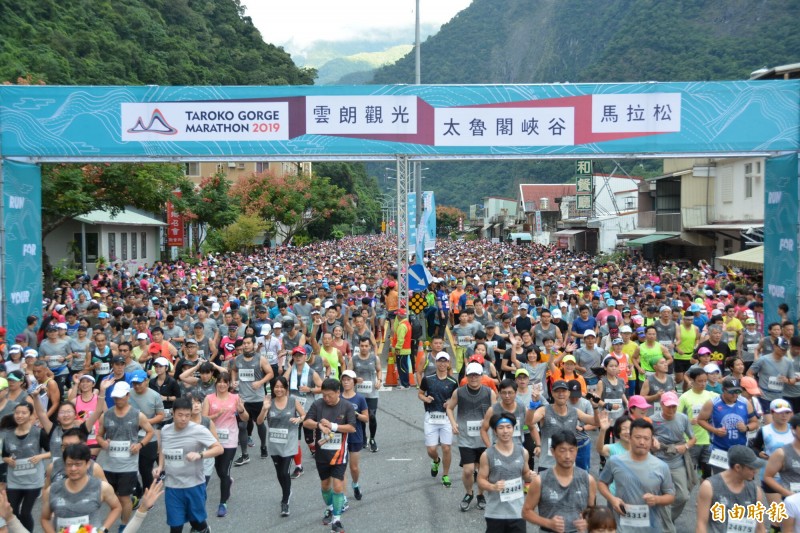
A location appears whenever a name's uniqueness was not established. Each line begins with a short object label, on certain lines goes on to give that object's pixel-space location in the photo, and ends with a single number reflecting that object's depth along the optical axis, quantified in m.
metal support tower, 14.00
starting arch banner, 13.66
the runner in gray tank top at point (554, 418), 7.15
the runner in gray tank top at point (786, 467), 5.71
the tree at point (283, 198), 50.12
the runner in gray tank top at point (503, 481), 5.65
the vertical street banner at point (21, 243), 13.46
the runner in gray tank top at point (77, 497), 5.20
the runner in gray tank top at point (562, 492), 5.10
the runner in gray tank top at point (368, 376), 9.63
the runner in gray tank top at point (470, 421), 7.46
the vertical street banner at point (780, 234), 13.78
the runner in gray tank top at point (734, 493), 4.95
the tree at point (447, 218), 103.81
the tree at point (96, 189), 18.41
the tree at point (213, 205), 36.16
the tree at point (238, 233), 43.78
